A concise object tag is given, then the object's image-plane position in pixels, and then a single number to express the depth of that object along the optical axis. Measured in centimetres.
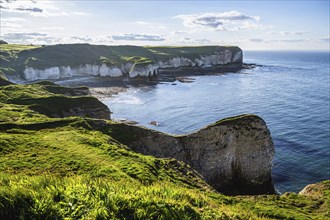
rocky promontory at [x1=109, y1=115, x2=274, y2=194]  3634
